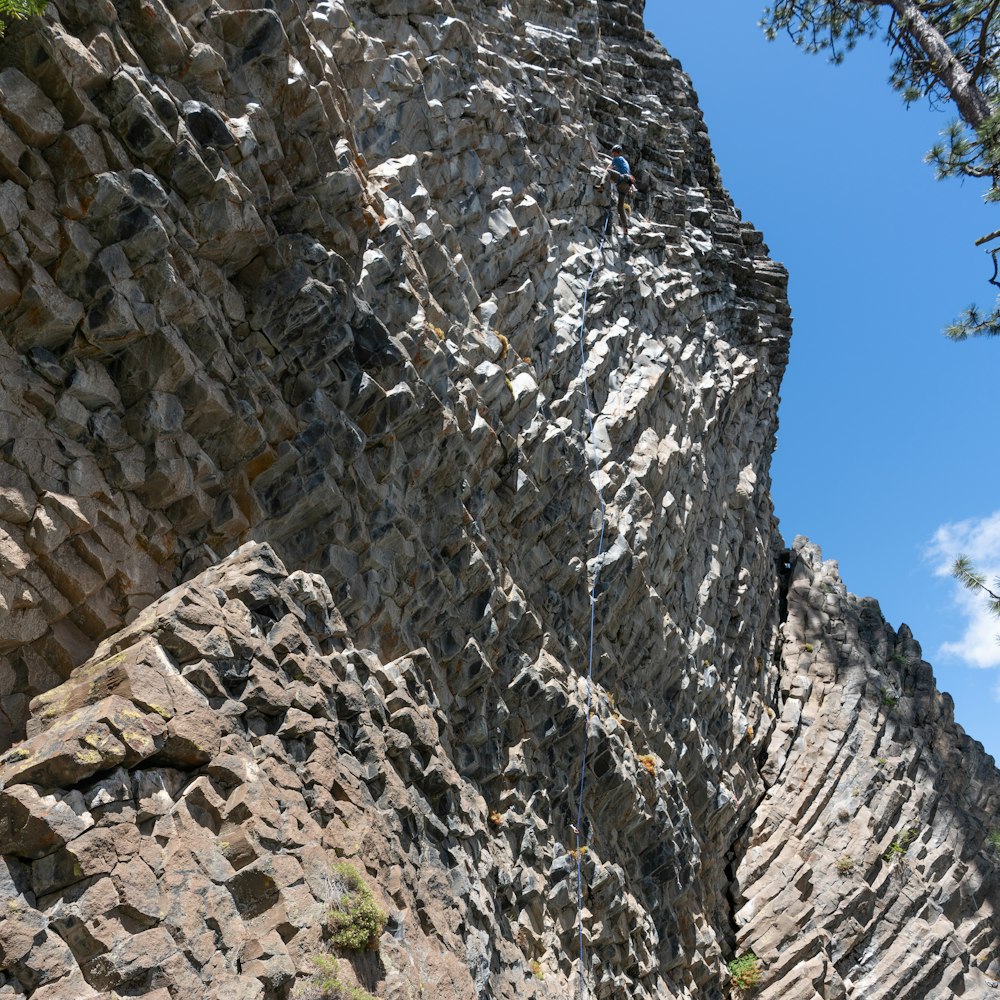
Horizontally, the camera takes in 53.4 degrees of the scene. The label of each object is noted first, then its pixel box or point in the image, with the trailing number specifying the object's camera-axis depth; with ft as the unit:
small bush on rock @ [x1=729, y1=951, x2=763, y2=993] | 67.77
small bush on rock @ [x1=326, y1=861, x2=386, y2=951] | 28.60
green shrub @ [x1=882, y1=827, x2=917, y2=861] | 78.02
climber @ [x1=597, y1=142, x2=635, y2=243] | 74.18
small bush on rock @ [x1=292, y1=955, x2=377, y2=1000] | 26.64
